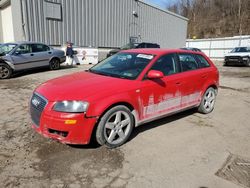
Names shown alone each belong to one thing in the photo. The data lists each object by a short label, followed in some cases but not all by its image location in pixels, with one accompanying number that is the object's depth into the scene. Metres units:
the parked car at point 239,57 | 19.48
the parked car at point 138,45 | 18.22
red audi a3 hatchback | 3.42
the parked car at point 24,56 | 10.43
